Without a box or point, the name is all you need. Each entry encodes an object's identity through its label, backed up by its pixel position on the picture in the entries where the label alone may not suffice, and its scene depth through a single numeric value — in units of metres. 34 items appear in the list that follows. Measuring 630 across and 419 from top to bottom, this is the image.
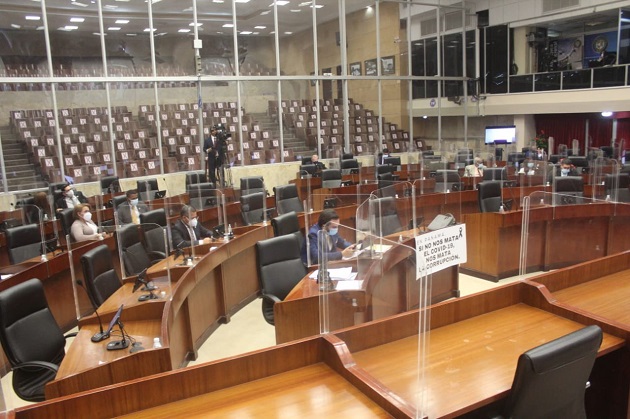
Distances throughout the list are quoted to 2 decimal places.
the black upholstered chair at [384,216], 5.24
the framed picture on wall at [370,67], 13.28
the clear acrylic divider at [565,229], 5.86
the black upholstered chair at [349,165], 10.79
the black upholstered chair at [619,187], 7.12
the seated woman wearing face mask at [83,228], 5.50
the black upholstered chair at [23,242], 5.18
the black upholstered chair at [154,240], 4.89
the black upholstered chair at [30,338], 2.99
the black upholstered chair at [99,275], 3.71
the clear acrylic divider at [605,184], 7.17
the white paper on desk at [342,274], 3.41
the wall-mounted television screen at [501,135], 14.58
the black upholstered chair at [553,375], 1.96
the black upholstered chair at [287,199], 6.79
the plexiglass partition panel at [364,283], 2.97
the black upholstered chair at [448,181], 7.72
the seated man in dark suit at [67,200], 7.42
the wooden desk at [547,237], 5.79
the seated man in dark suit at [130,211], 6.31
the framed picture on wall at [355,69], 12.95
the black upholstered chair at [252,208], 6.45
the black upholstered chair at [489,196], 6.60
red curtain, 13.59
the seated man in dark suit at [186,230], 5.07
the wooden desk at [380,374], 2.05
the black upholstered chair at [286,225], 4.74
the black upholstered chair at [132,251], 4.54
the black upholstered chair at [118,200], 7.01
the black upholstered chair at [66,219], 6.08
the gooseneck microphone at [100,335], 3.04
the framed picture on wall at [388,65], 13.65
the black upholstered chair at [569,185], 6.81
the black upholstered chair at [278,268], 4.04
